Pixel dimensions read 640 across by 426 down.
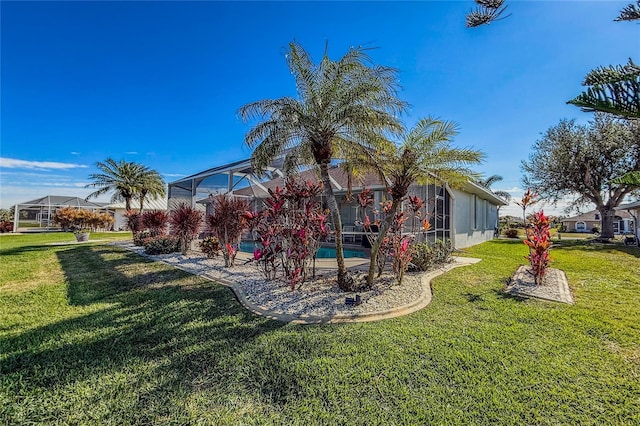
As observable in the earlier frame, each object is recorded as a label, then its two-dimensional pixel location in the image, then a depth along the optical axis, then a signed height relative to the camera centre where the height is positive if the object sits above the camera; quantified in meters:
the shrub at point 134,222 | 19.23 -0.07
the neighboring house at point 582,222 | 55.19 +0.28
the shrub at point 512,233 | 28.82 -1.01
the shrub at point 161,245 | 13.94 -1.20
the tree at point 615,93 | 3.39 +1.61
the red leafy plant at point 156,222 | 17.45 -0.06
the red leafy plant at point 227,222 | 11.02 -0.02
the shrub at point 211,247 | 12.27 -1.10
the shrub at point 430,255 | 9.78 -1.18
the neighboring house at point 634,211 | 20.10 +0.96
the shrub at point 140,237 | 17.69 -1.00
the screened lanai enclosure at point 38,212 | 37.03 +1.16
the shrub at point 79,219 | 28.94 +0.21
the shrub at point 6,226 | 35.23 -0.78
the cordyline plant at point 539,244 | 7.86 -0.57
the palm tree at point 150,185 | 26.88 +3.56
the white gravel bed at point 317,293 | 6.02 -1.76
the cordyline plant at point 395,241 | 8.02 -0.55
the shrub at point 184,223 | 13.42 -0.09
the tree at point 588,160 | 21.66 +5.10
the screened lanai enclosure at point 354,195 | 14.73 +1.65
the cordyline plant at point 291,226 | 7.46 -0.12
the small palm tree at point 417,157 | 7.22 +1.74
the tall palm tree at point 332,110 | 6.82 +2.83
